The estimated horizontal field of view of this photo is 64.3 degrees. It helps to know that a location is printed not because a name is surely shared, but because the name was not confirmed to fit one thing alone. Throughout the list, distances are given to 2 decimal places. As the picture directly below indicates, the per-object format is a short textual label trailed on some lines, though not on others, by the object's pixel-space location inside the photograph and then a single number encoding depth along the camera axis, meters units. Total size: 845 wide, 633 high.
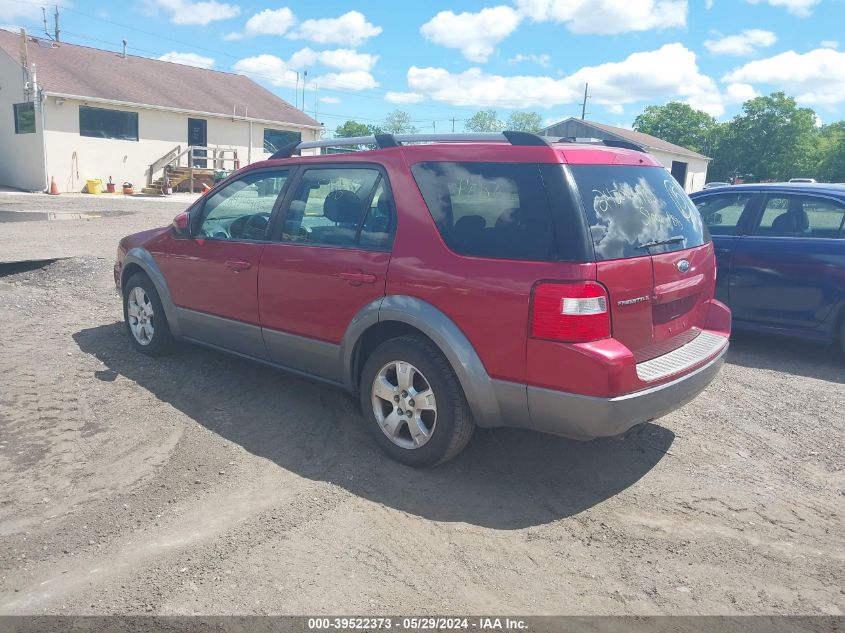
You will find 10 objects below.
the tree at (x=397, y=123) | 75.87
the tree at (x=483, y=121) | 82.77
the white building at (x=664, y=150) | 40.59
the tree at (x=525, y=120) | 84.12
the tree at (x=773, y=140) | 62.28
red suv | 3.32
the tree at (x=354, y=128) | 90.32
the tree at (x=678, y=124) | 79.00
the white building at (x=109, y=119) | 25.28
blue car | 6.07
